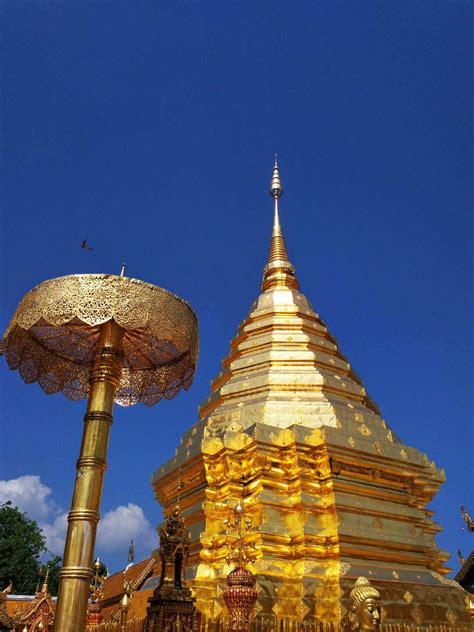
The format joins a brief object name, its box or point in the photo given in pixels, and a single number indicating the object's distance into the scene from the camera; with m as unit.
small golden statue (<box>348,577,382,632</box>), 7.28
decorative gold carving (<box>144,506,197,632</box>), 7.03
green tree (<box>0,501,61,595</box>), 30.25
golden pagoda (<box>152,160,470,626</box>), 9.82
